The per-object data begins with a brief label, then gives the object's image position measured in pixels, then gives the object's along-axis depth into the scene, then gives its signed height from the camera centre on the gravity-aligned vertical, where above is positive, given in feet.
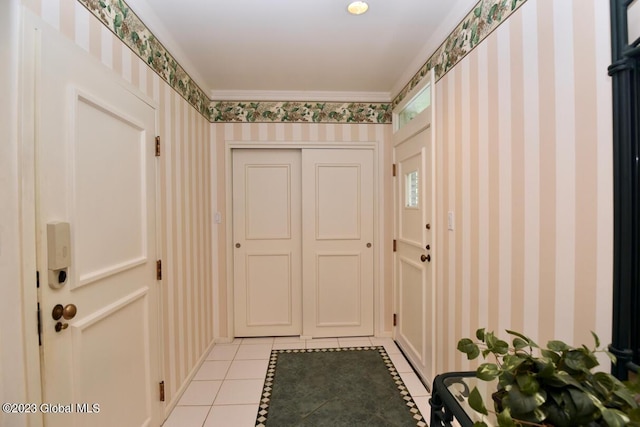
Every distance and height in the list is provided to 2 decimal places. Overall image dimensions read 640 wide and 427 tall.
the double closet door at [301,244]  9.02 -1.11
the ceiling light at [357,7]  4.89 +3.61
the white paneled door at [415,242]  6.48 -0.88
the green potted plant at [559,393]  1.70 -1.21
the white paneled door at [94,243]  3.07 -0.43
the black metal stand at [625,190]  2.48 +0.15
